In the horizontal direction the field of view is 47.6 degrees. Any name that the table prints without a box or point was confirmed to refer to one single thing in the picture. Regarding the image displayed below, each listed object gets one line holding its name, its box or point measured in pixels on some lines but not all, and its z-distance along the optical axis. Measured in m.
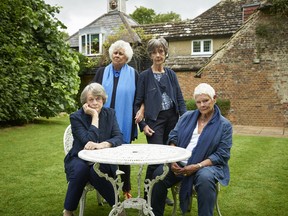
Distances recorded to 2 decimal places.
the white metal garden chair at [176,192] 3.05
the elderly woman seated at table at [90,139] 3.03
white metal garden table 2.49
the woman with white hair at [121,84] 3.73
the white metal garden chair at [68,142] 3.69
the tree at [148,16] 41.75
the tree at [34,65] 9.57
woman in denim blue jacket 2.84
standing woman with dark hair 3.60
